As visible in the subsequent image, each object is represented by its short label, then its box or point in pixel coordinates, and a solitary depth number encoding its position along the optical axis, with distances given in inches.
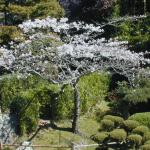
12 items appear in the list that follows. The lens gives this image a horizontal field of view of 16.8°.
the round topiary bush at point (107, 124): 716.0
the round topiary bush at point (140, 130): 672.4
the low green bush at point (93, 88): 789.2
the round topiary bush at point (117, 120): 727.2
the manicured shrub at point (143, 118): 710.5
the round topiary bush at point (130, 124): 695.7
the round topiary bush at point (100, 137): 674.8
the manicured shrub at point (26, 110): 690.2
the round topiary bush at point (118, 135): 665.0
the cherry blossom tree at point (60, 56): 663.1
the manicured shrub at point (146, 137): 660.3
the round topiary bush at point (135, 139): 653.9
